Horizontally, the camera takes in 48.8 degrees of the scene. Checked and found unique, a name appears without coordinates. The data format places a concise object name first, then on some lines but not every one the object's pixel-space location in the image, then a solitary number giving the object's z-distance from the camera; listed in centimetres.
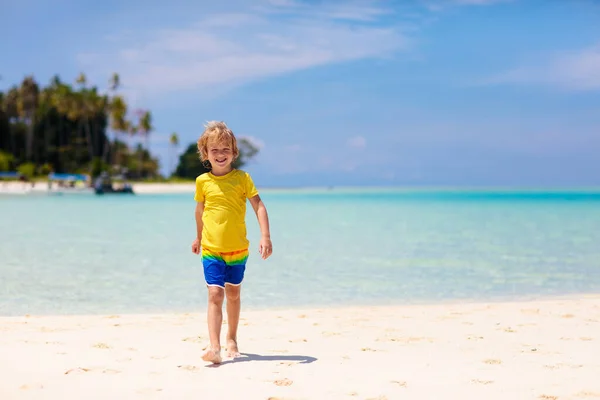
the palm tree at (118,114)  9312
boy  501
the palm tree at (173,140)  11300
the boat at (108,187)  7769
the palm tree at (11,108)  9350
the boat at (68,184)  7738
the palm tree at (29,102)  9100
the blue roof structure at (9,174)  8175
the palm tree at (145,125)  9869
